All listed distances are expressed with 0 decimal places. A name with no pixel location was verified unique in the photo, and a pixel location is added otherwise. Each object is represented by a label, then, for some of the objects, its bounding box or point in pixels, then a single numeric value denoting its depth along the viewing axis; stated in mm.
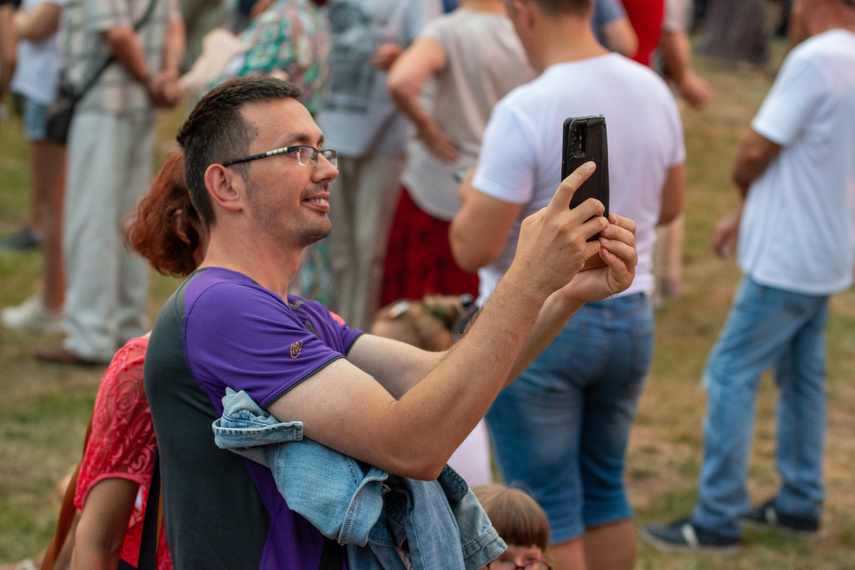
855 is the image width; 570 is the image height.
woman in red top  3670
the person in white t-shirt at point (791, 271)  6852
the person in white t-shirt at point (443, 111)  8055
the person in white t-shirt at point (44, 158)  11016
